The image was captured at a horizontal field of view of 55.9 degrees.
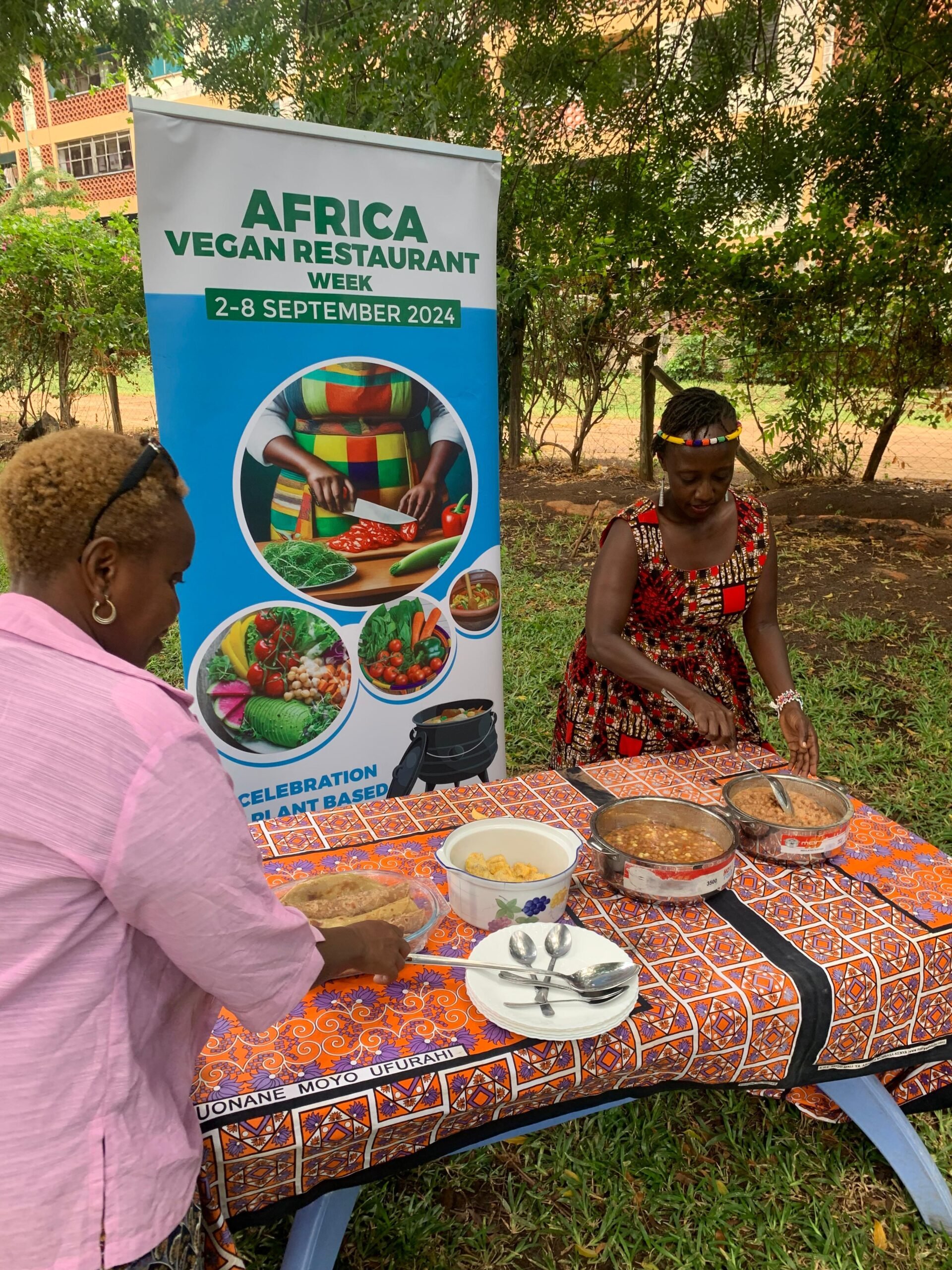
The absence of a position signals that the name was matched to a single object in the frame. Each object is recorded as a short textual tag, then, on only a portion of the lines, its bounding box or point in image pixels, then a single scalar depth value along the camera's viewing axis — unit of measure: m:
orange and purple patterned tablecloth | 1.27
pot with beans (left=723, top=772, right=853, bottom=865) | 1.85
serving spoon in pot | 1.98
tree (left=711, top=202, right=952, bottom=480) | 7.58
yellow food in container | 1.69
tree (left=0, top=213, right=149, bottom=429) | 9.62
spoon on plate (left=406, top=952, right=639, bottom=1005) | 1.42
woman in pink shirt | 0.96
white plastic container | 1.61
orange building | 27.28
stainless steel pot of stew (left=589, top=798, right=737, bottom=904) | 1.69
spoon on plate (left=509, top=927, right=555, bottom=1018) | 1.49
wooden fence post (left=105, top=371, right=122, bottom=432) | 10.45
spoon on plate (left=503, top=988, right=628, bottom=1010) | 1.40
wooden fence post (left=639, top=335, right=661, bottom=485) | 8.77
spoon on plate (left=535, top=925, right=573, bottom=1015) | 1.50
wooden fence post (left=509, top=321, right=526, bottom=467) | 9.38
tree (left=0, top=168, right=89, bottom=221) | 16.55
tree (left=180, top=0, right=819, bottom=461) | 5.25
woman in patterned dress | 2.56
